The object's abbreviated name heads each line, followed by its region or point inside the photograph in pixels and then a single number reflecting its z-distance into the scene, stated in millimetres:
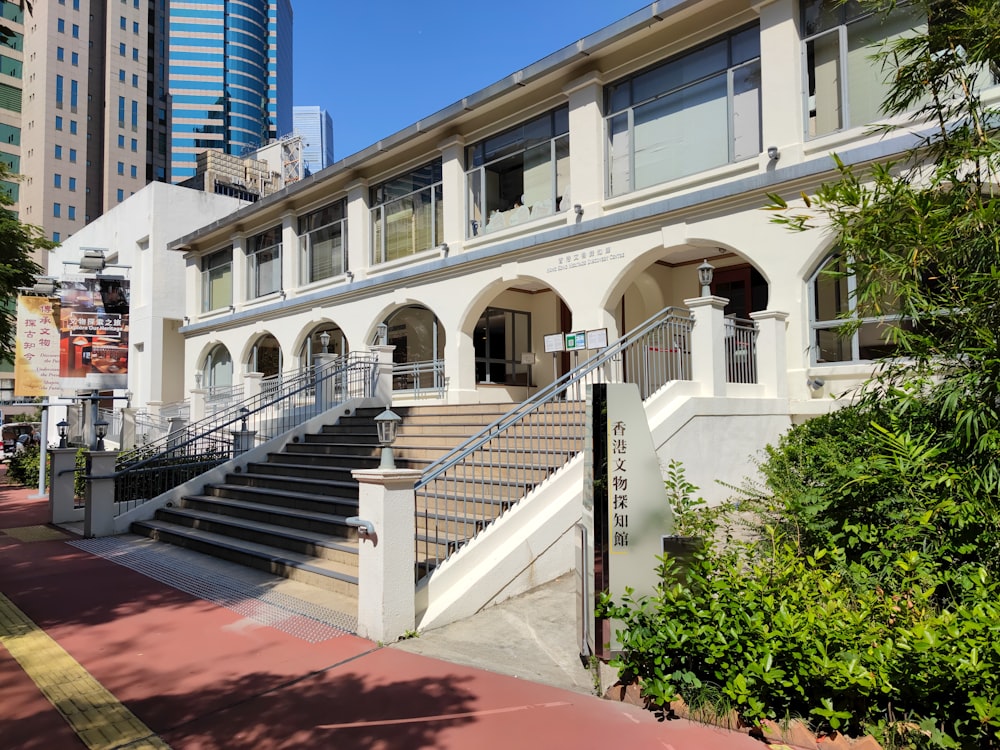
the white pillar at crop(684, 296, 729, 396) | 8875
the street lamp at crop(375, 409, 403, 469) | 6074
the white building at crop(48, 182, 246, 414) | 26625
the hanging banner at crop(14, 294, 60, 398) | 17609
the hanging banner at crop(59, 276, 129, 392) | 20562
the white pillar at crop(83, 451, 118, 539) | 10602
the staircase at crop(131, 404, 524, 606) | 7875
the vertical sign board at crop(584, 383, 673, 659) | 4664
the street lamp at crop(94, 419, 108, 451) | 11345
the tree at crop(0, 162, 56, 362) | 16631
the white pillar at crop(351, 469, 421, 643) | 5562
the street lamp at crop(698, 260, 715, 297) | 9062
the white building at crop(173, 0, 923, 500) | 10062
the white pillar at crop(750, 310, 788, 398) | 9820
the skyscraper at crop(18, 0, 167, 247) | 70312
